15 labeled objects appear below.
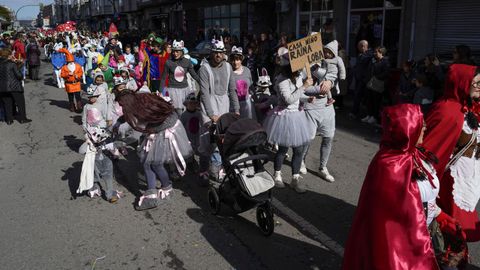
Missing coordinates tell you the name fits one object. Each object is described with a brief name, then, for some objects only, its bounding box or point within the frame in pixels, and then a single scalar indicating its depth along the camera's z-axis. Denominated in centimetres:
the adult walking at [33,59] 1849
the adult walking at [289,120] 533
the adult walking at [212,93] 601
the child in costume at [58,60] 1568
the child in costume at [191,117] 662
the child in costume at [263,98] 741
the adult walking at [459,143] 352
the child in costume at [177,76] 750
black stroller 451
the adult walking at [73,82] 1139
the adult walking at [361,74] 1010
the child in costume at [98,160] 560
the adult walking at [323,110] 566
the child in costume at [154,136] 512
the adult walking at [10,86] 1059
